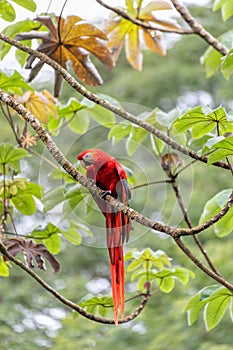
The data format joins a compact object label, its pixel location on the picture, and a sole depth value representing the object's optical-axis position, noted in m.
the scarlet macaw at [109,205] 23.61
